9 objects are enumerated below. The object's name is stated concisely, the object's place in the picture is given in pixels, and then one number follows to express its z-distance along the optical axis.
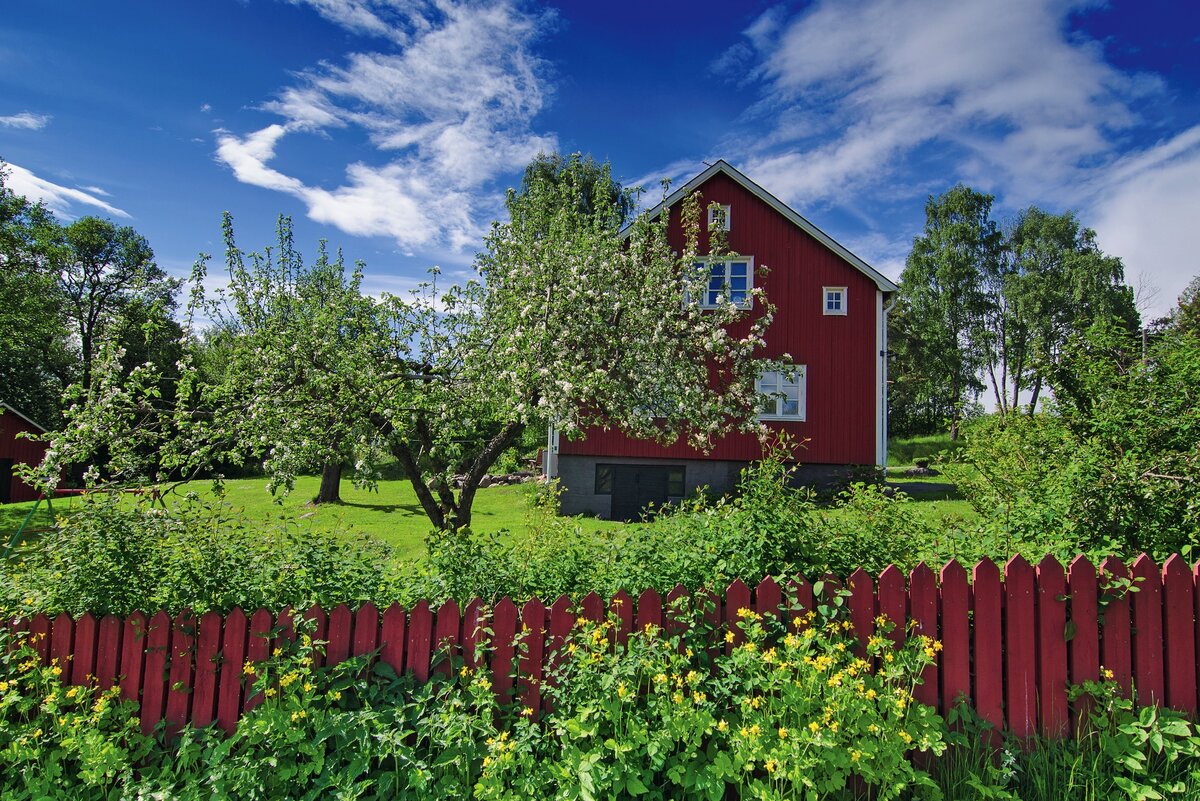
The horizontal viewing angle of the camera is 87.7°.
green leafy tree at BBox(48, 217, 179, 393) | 40.28
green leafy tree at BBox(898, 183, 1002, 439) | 35.59
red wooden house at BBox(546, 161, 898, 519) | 17.59
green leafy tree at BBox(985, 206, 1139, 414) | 35.16
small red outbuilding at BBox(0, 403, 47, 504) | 24.97
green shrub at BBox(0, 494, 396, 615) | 3.90
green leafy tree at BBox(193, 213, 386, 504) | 7.20
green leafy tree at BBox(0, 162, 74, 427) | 21.86
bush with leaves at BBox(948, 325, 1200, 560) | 4.06
